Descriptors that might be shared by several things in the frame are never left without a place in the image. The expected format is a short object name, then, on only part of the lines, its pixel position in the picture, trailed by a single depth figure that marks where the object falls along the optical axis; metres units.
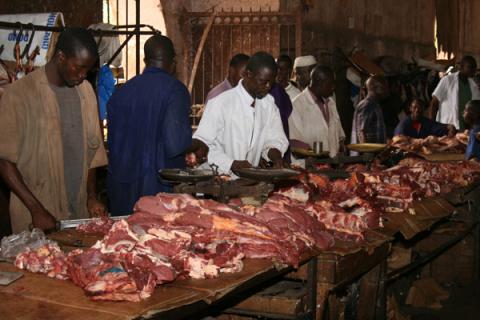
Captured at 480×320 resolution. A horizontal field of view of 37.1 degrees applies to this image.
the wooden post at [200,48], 11.09
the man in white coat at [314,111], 8.32
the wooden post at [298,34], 10.98
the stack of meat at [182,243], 3.10
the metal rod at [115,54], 7.45
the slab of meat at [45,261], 3.31
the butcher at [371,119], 9.91
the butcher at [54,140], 4.54
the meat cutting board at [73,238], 3.97
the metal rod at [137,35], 7.80
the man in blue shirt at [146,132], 5.68
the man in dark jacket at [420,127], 11.50
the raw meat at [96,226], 4.26
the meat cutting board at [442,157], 9.88
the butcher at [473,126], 9.26
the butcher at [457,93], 13.23
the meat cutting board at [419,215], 5.35
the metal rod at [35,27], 5.79
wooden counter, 2.81
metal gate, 11.12
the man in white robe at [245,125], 5.82
